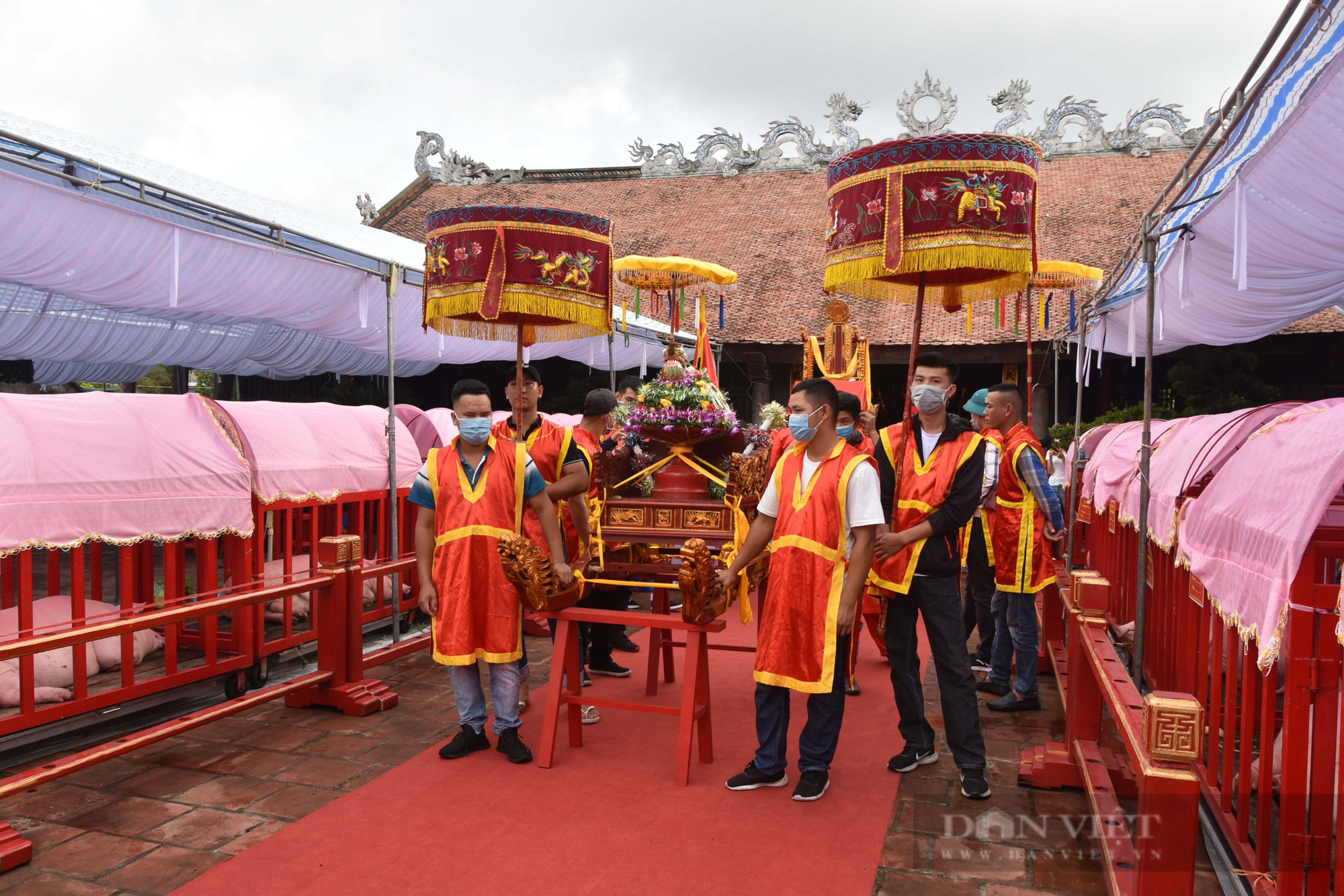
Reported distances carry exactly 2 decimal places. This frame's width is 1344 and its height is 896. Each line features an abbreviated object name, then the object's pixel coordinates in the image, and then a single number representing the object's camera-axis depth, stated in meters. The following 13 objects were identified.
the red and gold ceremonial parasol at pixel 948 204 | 3.43
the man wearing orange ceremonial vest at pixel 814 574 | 3.27
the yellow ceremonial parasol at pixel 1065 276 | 7.39
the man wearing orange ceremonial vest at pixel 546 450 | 4.13
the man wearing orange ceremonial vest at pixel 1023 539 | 4.40
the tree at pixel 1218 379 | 11.23
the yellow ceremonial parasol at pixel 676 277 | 8.74
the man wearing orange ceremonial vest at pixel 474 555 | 3.72
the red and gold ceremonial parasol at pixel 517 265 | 3.92
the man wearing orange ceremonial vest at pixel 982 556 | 4.41
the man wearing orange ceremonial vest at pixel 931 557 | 3.47
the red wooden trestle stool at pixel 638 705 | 3.54
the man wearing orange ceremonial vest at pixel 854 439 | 3.66
